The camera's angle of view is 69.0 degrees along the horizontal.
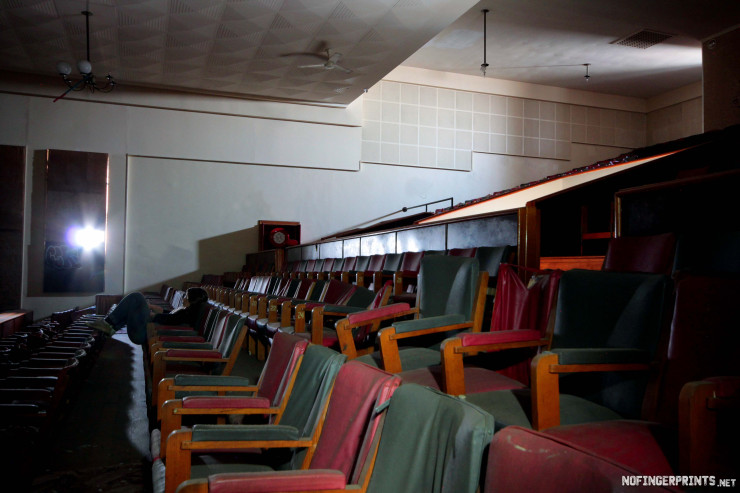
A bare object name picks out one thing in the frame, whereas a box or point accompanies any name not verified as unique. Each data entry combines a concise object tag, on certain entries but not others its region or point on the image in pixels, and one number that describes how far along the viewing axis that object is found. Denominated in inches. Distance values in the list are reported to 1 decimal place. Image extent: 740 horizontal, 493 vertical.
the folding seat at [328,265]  170.7
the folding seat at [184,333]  89.8
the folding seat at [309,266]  195.3
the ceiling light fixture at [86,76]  207.5
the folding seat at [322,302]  94.3
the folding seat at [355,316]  71.2
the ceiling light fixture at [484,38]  240.8
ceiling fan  225.6
